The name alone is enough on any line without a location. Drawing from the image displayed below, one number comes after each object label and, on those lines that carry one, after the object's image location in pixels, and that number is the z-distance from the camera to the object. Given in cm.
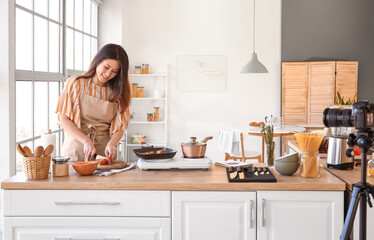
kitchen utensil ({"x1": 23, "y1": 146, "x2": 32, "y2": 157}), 242
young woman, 293
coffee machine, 274
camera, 200
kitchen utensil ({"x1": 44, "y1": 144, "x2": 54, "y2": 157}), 246
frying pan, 268
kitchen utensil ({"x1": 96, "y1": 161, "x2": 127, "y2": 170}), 273
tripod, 189
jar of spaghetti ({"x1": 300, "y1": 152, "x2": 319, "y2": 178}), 248
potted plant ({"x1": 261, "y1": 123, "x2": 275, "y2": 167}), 283
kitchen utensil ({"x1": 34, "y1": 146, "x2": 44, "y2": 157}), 241
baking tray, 237
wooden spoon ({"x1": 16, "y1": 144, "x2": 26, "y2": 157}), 240
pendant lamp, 631
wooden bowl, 251
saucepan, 271
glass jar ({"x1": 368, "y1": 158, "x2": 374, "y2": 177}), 254
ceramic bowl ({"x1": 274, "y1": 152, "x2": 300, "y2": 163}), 252
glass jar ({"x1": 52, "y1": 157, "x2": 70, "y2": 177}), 252
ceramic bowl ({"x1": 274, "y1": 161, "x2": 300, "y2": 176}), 252
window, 418
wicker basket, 242
